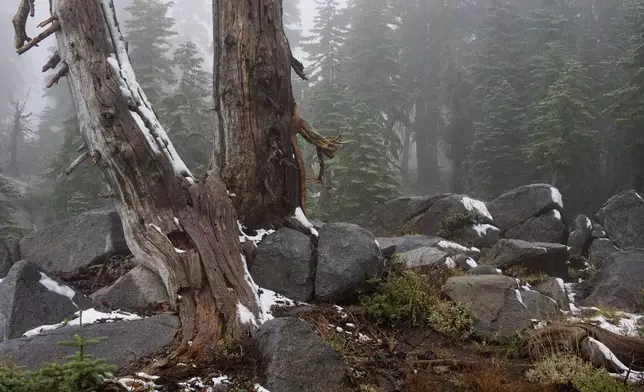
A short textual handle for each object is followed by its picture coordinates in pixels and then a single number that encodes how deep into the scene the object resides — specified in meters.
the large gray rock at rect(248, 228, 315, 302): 6.91
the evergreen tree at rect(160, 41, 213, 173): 18.55
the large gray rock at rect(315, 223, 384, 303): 6.93
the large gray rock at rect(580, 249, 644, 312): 9.98
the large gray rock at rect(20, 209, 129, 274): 7.68
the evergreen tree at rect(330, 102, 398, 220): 18.16
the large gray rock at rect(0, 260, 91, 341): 5.36
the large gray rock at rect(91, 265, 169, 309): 6.23
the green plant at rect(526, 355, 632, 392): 4.58
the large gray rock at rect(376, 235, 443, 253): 10.04
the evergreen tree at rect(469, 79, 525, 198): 22.48
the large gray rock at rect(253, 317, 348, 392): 4.29
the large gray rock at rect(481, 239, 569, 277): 11.38
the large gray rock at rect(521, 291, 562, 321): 7.14
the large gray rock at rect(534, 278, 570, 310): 9.15
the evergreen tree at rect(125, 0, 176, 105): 24.72
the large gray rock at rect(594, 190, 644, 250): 14.85
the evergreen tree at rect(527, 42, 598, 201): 19.39
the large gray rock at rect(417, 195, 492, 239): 13.80
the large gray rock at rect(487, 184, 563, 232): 15.22
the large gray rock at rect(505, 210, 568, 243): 14.80
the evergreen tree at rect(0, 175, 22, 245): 15.87
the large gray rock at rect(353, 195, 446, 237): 14.63
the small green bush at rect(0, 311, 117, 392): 3.20
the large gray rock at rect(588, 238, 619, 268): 14.15
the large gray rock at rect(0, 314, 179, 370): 4.55
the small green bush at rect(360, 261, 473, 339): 6.58
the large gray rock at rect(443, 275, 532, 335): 6.64
